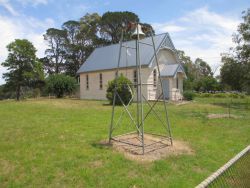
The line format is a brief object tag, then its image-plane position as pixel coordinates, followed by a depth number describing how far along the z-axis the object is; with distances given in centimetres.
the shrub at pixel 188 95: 2588
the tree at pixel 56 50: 5539
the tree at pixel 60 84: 3058
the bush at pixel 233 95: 3492
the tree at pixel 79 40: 5222
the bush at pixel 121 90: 1983
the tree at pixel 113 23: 4906
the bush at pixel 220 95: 3522
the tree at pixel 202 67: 7559
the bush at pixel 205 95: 3581
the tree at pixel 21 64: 3328
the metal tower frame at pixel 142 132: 684
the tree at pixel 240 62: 2395
